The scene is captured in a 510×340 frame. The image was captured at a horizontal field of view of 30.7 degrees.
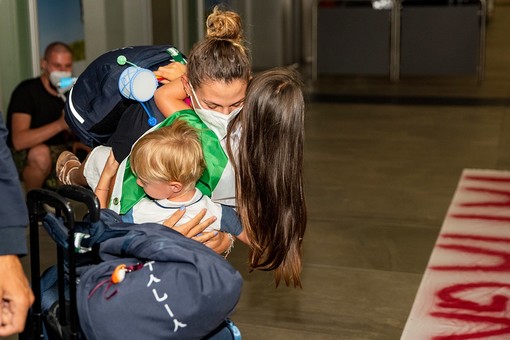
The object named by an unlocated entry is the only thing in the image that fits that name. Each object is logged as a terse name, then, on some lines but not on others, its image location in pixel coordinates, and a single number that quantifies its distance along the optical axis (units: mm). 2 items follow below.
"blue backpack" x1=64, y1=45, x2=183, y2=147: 3346
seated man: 6195
